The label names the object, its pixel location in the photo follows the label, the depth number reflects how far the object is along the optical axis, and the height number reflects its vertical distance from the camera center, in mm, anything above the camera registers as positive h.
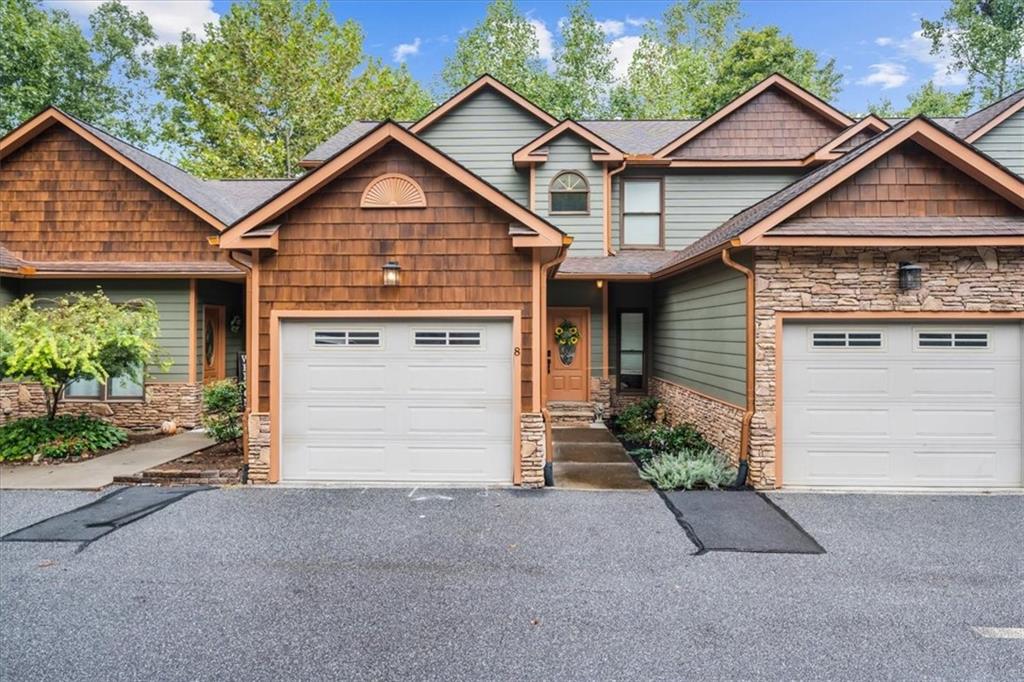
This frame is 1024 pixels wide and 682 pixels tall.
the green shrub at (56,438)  8008 -1561
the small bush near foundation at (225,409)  8576 -1197
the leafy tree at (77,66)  20188 +12173
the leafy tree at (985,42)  21047 +11908
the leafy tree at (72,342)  7508 -56
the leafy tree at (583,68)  26719 +13573
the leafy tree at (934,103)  23109 +10662
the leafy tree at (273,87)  21703 +10482
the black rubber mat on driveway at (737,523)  5055 -1978
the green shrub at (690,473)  6816 -1793
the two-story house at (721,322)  6641 +185
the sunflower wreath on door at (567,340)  11289 -80
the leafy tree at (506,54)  26516 +14634
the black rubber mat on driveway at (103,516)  5298 -1944
